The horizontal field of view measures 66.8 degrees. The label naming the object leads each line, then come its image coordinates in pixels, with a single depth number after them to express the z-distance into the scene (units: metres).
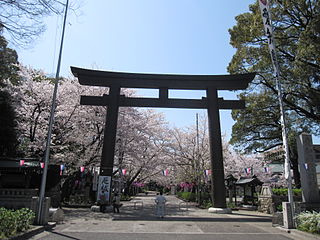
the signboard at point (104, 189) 15.30
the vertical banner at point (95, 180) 19.08
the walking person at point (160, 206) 14.26
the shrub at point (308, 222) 8.85
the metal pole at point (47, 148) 10.09
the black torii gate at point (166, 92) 16.55
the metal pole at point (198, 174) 23.90
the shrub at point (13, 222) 7.31
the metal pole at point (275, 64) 10.64
